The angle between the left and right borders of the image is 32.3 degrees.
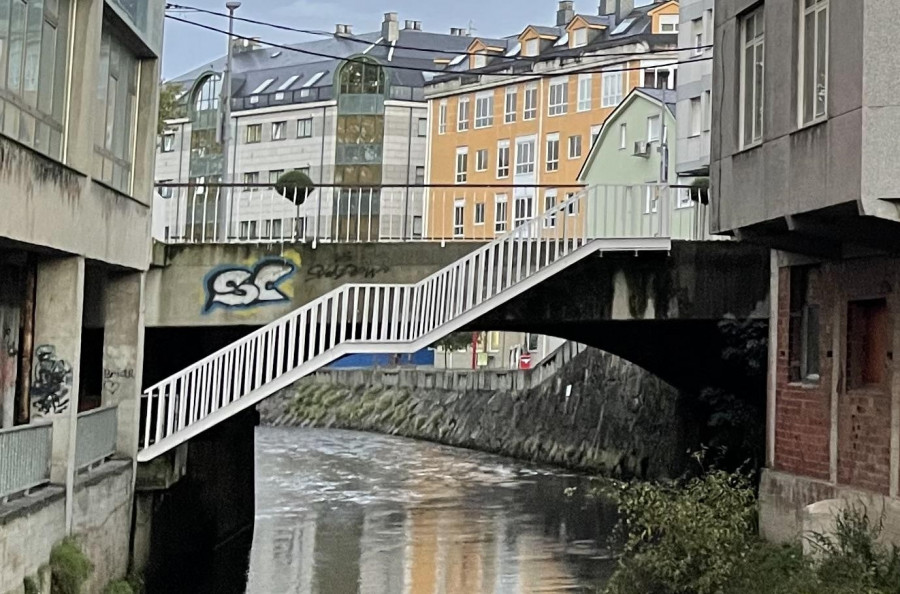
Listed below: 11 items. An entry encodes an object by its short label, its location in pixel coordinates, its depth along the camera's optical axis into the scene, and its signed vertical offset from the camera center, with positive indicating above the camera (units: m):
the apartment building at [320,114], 83.62 +13.75
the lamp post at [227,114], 42.88 +6.79
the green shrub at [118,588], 20.77 -3.17
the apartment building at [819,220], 15.86 +1.85
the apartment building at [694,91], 53.94 +10.10
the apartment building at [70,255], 16.83 +1.20
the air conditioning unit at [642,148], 62.88 +9.13
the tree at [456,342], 81.56 +1.27
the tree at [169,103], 49.03 +8.28
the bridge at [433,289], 24.98 +1.34
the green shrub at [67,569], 17.80 -2.51
